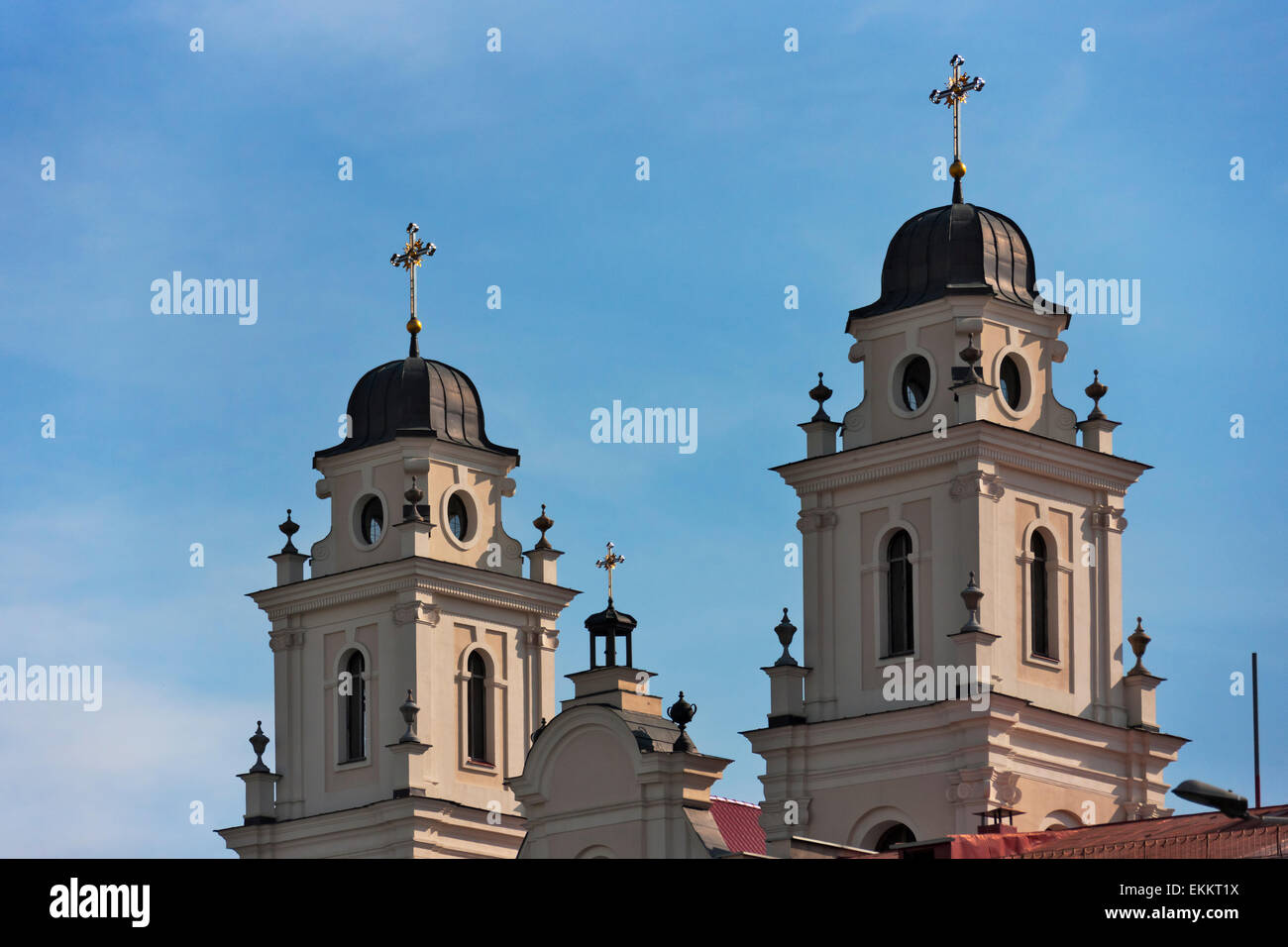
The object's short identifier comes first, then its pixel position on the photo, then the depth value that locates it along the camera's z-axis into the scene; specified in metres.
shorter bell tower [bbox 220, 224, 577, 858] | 70.62
